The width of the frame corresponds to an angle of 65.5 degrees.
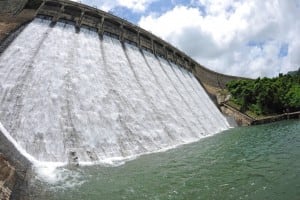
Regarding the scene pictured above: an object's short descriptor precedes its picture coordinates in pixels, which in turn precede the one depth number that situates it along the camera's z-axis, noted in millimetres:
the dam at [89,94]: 11347
